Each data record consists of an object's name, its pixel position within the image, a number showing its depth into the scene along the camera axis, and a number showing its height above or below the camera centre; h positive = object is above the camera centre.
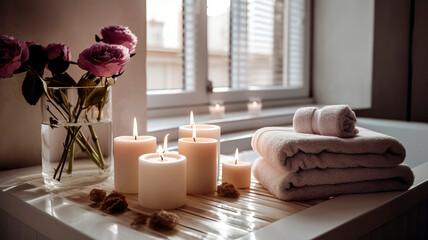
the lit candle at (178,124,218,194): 0.82 -0.15
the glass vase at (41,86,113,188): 0.81 -0.09
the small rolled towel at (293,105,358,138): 0.82 -0.06
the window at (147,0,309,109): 1.76 +0.20
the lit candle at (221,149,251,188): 0.86 -0.18
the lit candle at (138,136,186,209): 0.72 -0.16
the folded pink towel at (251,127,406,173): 0.76 -0.11
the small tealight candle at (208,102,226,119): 1.66 -0.08
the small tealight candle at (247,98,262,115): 1.77 -0.06
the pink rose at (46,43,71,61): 0.81 +0.08
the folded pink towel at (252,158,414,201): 0.77 -0.17
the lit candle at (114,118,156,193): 0.81 -0.14
